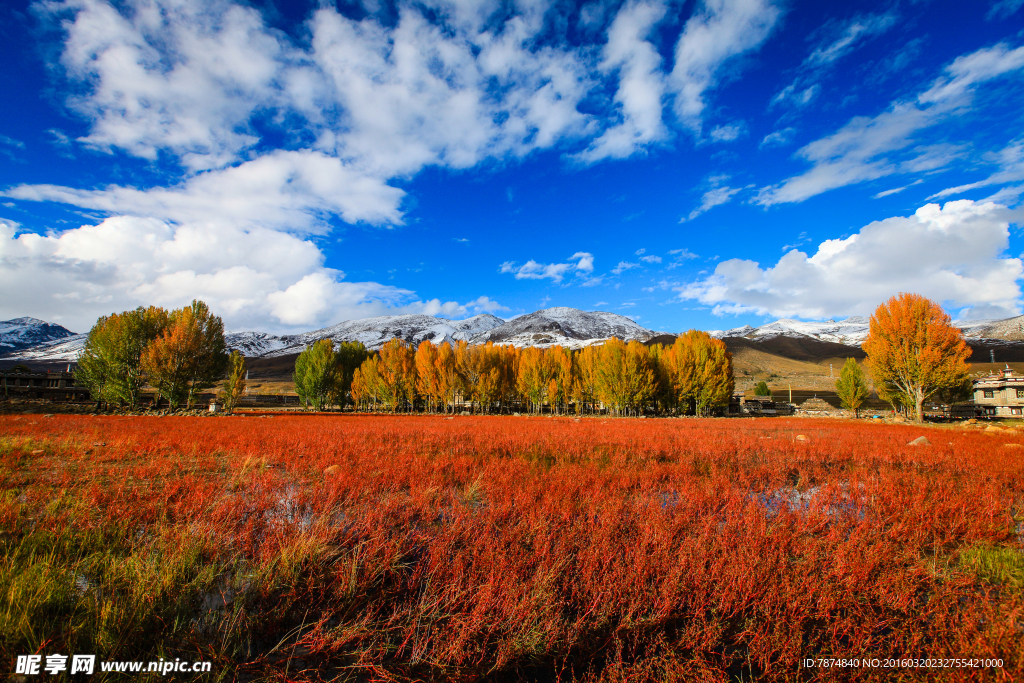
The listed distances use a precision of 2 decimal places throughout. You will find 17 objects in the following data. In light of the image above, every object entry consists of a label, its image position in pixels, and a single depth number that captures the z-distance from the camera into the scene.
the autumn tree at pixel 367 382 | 55.56
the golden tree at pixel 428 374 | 52.59
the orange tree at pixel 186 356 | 37.19
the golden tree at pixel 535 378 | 54.75
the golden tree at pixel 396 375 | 54.16
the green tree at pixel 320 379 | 56.12
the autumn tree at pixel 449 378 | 52.06
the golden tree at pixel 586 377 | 54.06
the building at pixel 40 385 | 41.25
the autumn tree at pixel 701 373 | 47.91
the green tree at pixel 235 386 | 37.94
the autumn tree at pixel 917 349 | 32.34
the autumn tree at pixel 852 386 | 46.75
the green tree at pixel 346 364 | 57.59
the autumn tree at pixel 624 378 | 47.75
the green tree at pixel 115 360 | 37.09
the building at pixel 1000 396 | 45.25
